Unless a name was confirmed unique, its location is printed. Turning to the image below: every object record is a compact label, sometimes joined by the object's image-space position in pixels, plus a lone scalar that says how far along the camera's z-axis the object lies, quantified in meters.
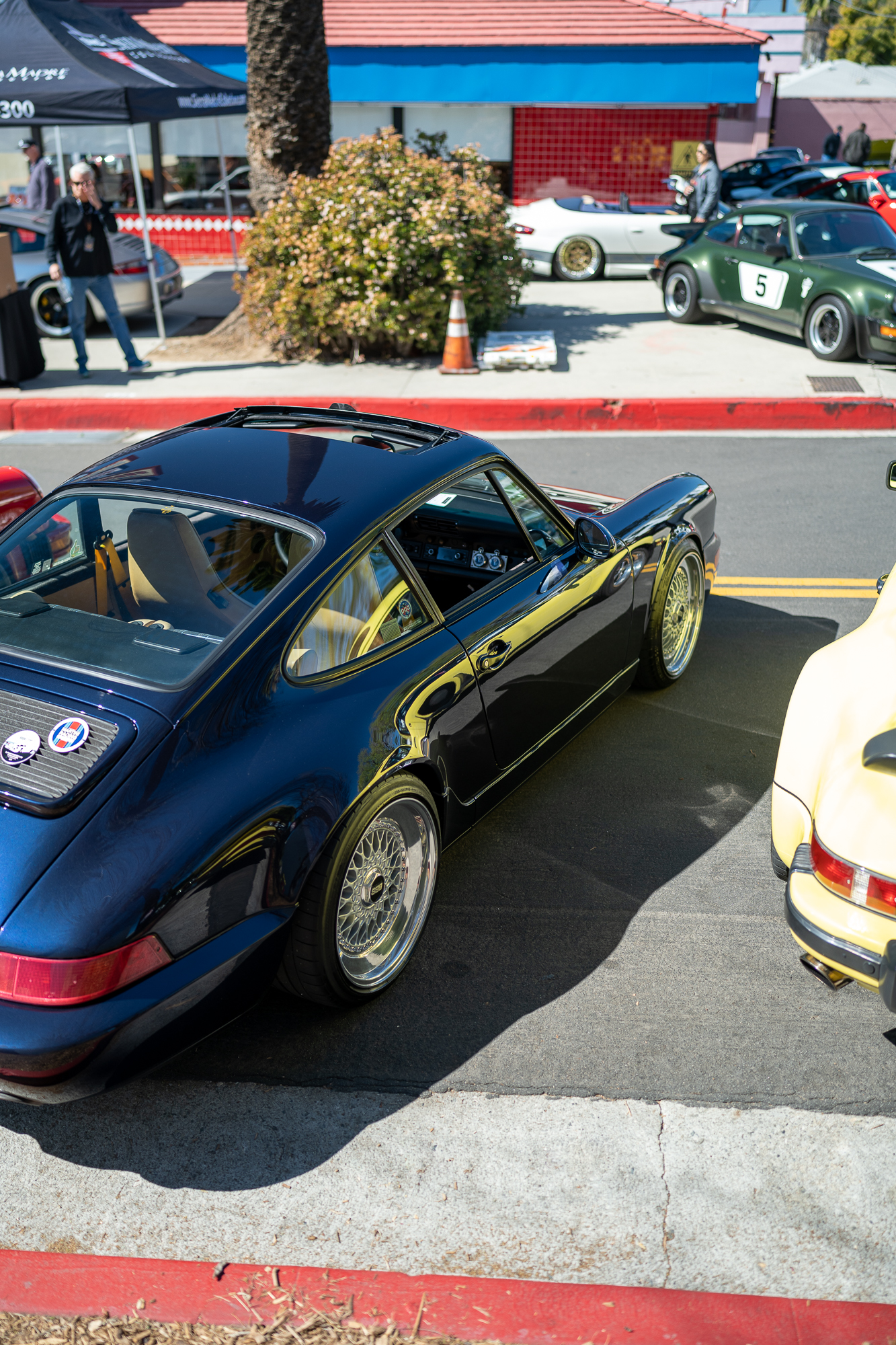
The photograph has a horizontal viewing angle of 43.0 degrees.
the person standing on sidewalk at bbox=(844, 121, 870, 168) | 29.81
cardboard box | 10.84
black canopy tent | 11.91
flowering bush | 11.37
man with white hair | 10.96
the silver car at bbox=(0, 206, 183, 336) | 13.31
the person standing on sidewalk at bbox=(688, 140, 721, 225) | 15.88
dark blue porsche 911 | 2.65
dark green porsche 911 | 11.30
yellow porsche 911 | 2.90
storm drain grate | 10.78
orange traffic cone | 11.42
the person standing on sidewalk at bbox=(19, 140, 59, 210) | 16.25
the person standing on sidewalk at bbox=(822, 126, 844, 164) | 32.38
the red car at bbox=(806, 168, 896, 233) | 20.62
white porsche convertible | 17.12
